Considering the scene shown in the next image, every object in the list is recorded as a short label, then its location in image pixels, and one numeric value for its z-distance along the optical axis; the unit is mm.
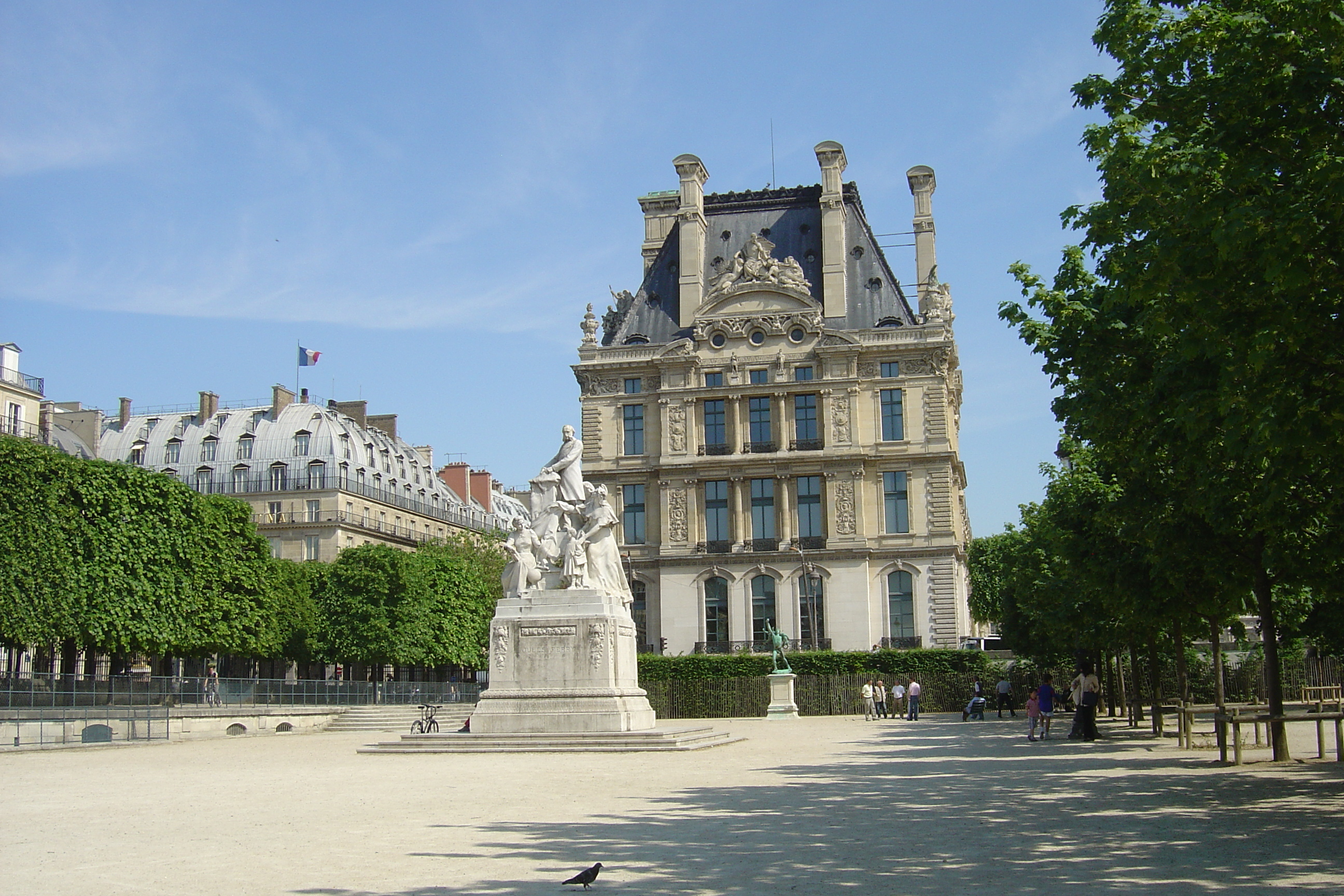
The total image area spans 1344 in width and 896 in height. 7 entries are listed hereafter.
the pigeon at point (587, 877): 8258
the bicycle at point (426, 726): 31797
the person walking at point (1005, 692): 43500
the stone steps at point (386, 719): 42125
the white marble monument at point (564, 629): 23891
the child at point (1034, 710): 25703
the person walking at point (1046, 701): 25766
